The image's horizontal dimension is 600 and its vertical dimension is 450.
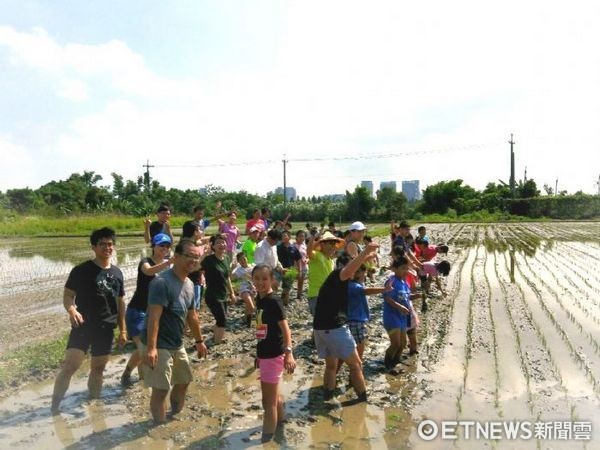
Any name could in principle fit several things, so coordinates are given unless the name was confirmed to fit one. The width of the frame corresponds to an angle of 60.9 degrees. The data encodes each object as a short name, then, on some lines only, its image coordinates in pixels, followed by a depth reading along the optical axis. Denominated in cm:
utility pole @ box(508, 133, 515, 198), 5266
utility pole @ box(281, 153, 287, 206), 5242
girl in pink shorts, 432
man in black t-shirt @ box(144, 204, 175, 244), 725
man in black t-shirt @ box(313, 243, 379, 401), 500
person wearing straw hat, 648
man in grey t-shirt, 429
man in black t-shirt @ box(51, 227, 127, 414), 487
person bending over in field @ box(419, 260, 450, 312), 980
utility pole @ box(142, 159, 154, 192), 5709
